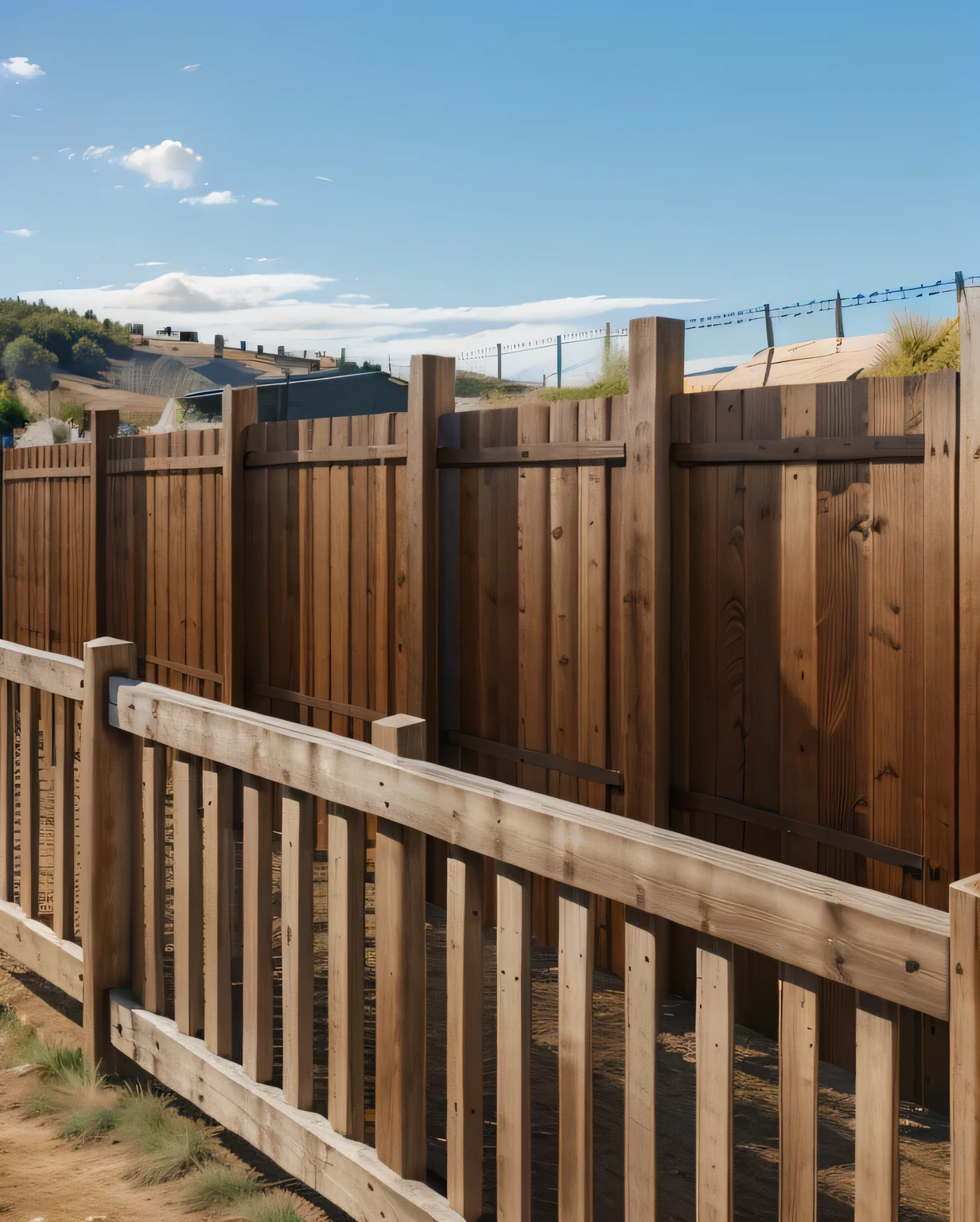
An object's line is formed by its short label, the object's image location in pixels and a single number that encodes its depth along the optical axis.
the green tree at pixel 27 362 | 96.81
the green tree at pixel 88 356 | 99.94
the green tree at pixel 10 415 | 57.44
